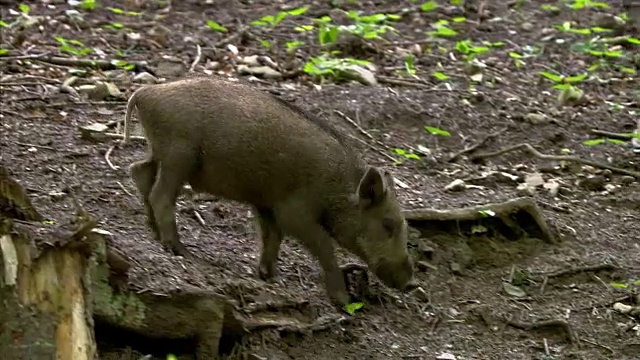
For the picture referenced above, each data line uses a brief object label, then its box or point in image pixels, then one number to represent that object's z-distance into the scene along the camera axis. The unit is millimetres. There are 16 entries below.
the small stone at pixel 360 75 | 18437
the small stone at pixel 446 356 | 11206
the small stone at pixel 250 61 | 19005
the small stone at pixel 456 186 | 14914
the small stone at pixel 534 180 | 15672
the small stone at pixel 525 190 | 15195
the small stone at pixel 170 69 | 17828
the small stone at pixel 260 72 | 18406
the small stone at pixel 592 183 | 15914
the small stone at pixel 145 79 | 17172
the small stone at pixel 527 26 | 23830
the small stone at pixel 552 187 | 15437
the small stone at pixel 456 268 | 13195
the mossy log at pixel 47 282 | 7945
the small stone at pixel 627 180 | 16203
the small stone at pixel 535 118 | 18031
